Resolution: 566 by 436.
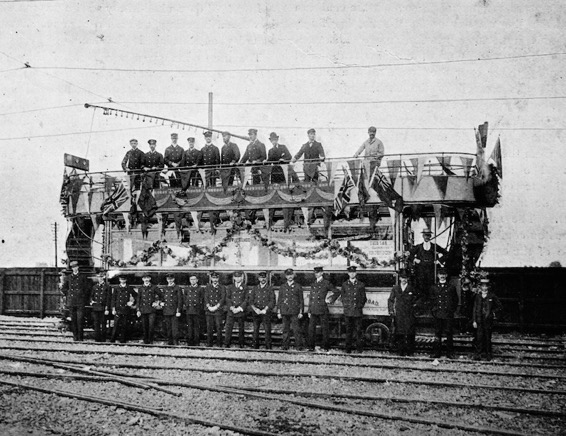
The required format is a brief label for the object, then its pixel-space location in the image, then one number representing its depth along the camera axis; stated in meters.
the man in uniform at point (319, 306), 10.96
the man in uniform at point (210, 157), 12.91
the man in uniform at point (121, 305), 12.17
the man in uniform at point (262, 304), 11.25
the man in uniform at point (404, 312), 10.25
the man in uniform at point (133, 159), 13.72
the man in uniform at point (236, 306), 11.38
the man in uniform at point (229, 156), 12.58
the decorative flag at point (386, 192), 11.19
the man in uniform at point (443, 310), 10.12
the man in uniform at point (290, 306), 11.06
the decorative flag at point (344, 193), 11.41
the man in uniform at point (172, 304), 11.79
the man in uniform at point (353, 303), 10.71
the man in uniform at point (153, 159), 13.58
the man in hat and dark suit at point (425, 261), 11.01
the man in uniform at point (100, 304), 12.25
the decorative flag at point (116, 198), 13.11
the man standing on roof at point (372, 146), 11.91
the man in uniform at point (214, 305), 11.46
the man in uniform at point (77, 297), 12.48
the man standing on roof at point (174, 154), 13.50
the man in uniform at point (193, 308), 11.69
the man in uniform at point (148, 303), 11.98
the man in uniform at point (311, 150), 12.28
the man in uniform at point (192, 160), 13.14
